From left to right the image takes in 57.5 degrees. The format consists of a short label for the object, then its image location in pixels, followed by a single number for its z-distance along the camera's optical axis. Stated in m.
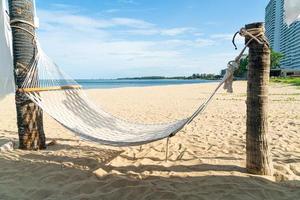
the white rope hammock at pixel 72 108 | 3.04
